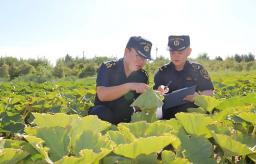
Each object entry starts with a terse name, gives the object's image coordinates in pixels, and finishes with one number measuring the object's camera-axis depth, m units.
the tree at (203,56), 60.14
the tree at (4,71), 42.25
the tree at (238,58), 58.56
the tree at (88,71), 43.09
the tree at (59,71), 46.91
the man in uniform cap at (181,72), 4.29
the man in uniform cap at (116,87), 3.74
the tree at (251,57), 60.28
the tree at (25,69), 47.81
